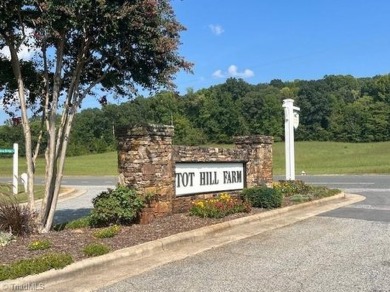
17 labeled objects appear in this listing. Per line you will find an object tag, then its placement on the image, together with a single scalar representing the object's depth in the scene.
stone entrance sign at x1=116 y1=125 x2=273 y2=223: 9.40
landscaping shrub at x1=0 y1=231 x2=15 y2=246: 7.24
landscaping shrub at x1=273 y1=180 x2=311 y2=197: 14.79
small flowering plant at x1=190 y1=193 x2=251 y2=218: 9.93
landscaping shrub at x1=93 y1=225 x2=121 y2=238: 7.80
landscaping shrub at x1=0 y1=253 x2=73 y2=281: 5.59
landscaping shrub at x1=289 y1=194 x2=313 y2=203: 13.30
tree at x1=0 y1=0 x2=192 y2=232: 7.58
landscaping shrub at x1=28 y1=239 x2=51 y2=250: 6.89
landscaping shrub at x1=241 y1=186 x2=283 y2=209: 11.70
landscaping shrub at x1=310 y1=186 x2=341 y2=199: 14.65
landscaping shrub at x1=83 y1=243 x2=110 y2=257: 6.58
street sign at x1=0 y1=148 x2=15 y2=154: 21.33
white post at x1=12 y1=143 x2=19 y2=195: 21.01
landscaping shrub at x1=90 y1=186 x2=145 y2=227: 8.78
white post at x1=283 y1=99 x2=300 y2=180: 17.97
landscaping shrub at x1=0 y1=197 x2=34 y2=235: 7.87
